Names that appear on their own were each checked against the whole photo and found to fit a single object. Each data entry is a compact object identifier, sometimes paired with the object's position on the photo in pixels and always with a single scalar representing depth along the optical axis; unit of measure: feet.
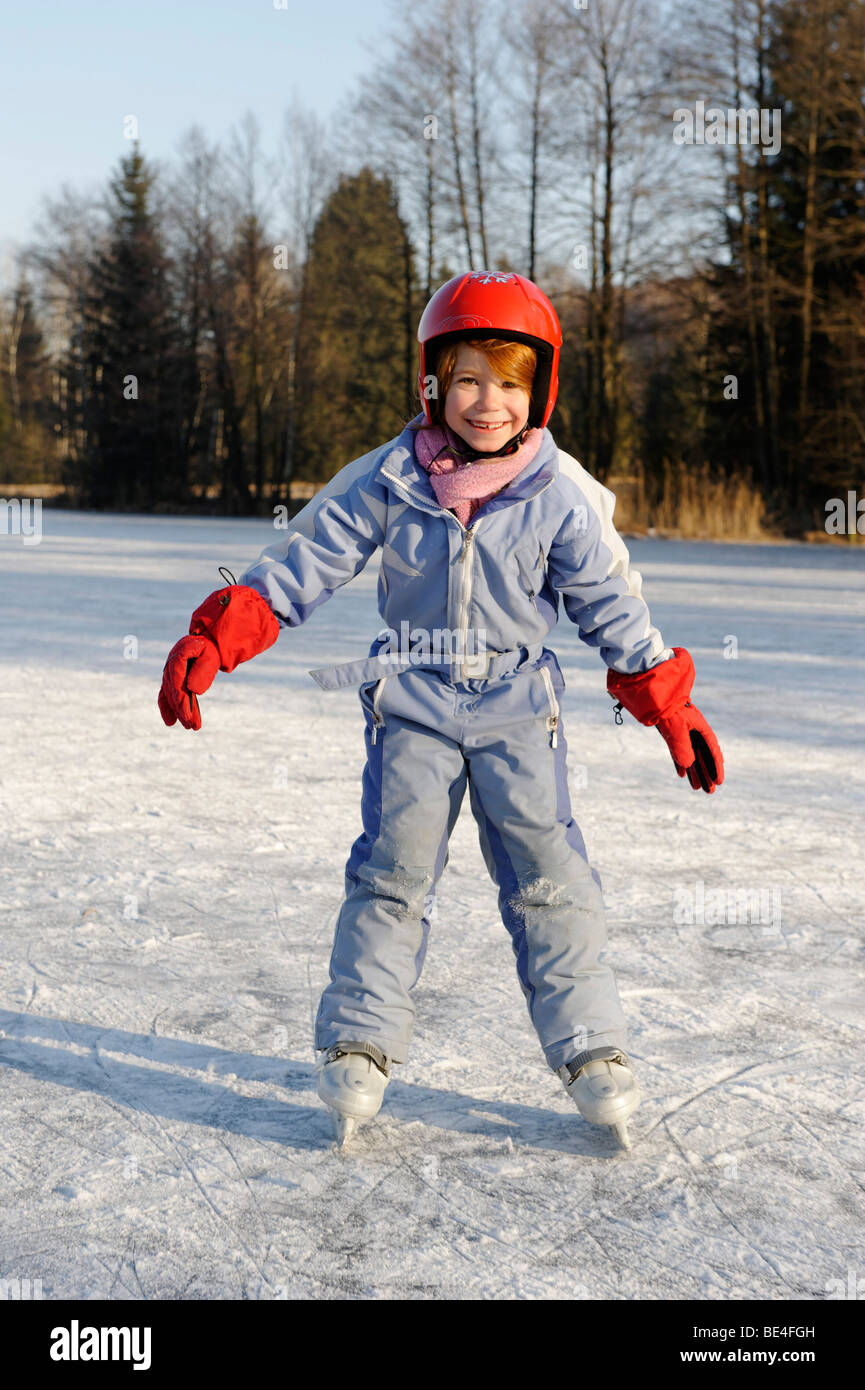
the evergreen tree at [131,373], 116.37
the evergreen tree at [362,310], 85.87
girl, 7.04
